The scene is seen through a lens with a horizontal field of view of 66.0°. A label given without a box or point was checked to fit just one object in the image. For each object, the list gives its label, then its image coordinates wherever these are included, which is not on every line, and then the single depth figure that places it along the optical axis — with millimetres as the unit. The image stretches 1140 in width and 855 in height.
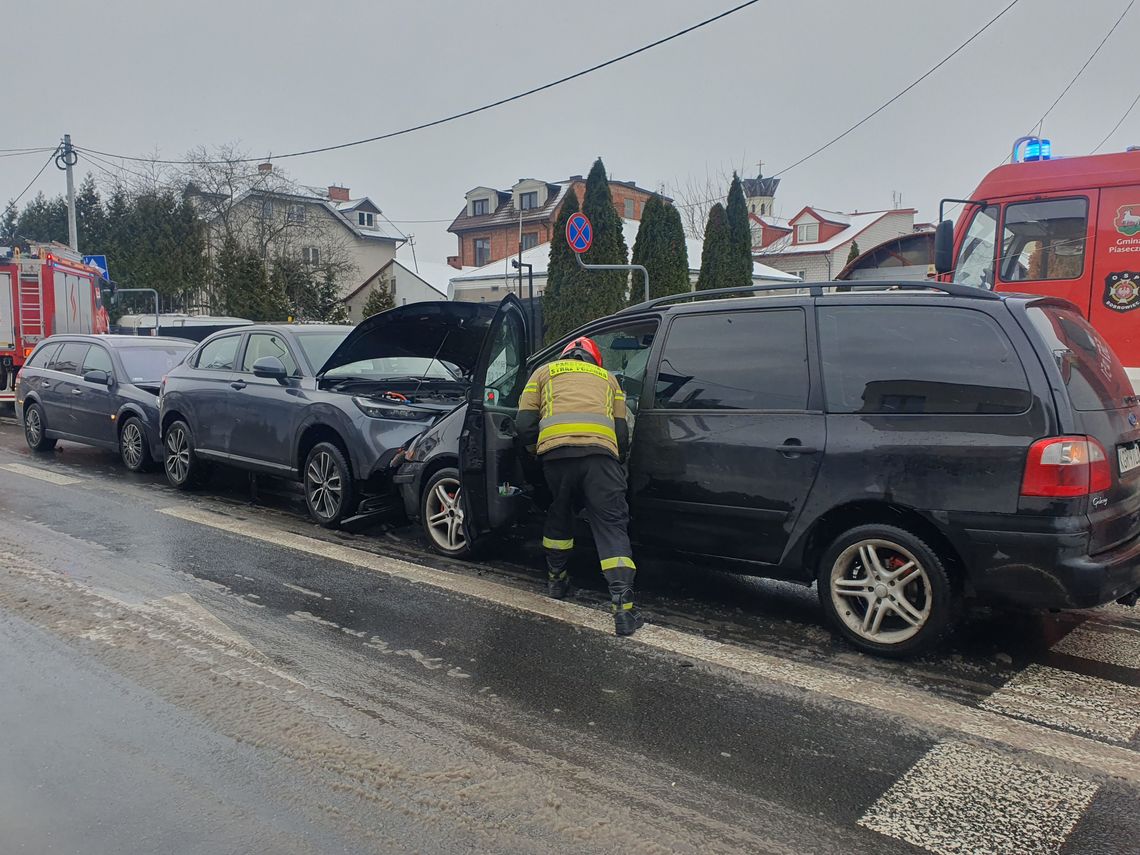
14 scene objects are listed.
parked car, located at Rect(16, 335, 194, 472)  10062
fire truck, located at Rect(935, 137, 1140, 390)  7988
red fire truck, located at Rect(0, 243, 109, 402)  16312
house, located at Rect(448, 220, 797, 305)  31859
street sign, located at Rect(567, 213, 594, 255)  12992
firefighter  4902
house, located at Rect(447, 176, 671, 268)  50625
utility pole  28828
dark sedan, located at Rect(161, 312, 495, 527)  7102
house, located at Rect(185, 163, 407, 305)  39625
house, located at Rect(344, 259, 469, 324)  39531
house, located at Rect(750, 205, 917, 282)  43844
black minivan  3949
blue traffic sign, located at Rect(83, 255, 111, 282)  20280
